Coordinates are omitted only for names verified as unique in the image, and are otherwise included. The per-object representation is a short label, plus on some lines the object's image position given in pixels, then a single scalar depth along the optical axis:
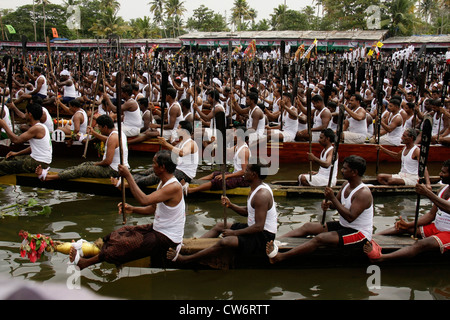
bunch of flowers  4.87
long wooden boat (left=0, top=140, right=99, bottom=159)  10.90
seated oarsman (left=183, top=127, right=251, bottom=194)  7.52
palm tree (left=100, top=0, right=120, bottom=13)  68.00
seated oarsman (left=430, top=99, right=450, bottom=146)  10.28
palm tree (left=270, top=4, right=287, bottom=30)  61.91
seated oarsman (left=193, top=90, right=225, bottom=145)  10.89
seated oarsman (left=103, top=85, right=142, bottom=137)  10.71
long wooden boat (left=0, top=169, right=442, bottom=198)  7.73
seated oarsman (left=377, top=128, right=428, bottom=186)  7.75
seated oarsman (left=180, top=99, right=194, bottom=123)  10.64
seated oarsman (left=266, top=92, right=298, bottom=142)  11.00
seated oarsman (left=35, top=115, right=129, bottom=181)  7.34
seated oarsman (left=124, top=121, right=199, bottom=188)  7.68
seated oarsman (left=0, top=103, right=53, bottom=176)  7.65
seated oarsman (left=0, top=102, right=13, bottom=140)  9.97
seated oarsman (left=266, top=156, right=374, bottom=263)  5.13
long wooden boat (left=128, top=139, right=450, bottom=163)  10.39
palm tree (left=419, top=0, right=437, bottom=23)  66.25
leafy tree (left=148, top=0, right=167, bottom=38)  70.81
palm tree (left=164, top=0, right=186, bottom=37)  69.06
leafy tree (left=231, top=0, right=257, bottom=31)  71.06
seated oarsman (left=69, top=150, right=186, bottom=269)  4.80
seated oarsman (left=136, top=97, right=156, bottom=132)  11.62
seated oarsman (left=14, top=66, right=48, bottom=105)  15.67
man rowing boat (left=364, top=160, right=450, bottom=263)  5.06
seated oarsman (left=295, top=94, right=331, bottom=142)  10.78
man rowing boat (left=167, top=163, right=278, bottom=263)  5.06
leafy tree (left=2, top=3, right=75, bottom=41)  64.12
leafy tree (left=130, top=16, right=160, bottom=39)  60.88
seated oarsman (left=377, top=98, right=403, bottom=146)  10.39
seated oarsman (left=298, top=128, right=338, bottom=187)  7.51
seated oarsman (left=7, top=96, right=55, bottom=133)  8.79
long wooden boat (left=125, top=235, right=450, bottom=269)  5.12
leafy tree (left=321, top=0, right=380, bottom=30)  49.12
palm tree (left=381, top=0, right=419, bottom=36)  46.84
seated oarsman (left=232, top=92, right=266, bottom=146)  10.61
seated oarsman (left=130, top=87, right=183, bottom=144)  10.69
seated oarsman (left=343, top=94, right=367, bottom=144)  10.76
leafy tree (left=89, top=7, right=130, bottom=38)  55.78
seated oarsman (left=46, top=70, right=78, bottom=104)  16.22
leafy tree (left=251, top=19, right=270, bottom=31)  64.75
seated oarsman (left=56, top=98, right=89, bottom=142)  10.19
